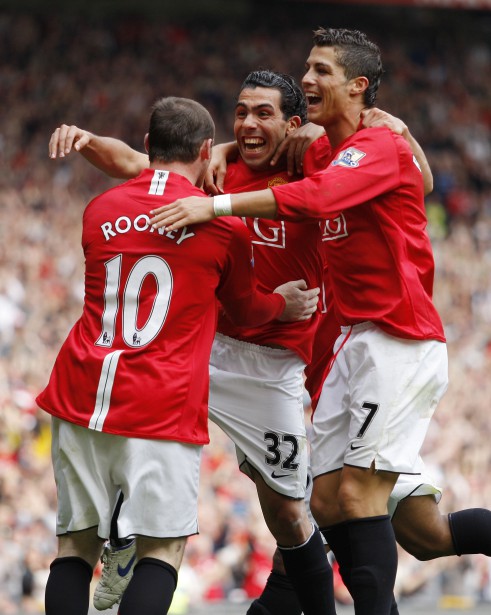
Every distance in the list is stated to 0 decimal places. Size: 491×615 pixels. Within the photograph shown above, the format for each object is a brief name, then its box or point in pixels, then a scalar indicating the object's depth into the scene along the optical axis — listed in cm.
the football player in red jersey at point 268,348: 1098
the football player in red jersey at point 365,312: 954
